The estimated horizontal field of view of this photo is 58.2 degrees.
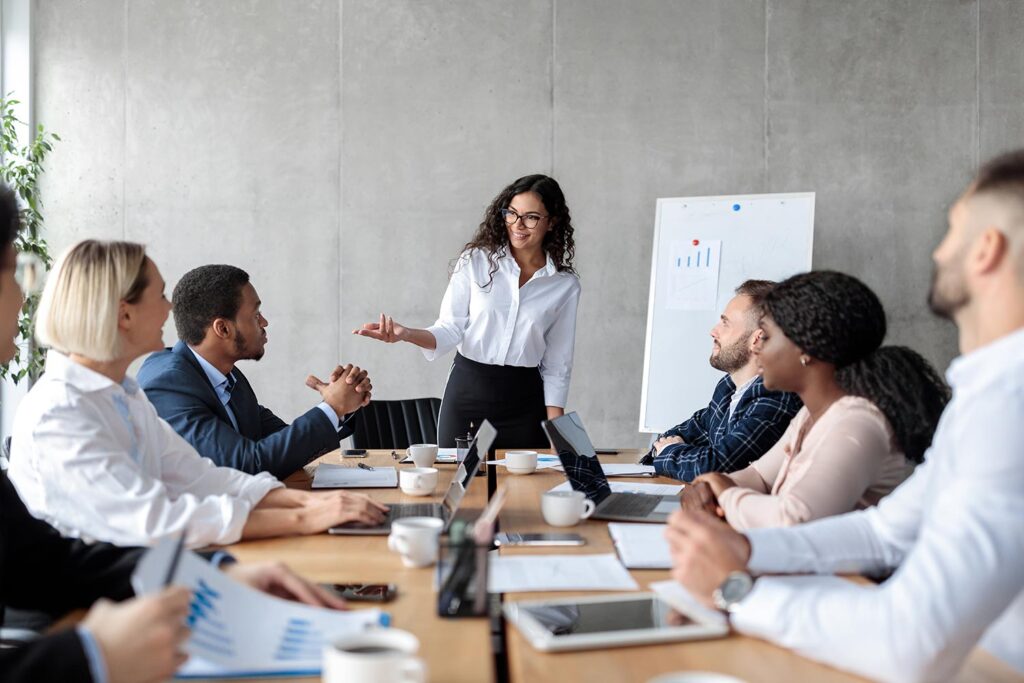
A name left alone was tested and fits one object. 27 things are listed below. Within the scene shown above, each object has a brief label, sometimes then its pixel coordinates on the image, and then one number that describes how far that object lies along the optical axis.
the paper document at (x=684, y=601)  1.39
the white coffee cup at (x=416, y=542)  1.72
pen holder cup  1.29
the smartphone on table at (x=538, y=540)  1.94
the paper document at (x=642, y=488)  2.59
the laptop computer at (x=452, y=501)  2.05
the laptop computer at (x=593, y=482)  2.26
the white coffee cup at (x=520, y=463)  2.96
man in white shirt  1.12
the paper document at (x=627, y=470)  2.95
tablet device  1.30
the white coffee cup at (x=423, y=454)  2.99
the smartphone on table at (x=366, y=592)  1.52
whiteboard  4.98
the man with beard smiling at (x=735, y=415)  2.89
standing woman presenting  4.04
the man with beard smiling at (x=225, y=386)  2.61
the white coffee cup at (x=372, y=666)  1.02
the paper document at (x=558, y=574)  1.60
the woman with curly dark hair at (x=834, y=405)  1.96
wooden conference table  1.21
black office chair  4.13
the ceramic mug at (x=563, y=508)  2.11
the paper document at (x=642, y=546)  1.76
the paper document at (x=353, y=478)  2.67
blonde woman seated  1.78
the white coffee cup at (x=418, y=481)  2.48
